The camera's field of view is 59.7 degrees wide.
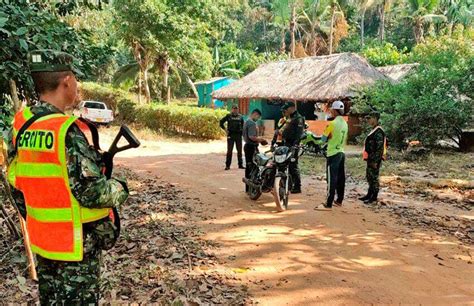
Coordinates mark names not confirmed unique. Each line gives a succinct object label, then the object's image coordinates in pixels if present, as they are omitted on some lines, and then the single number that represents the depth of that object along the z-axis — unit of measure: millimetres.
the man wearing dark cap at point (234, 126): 10945
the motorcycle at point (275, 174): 7102
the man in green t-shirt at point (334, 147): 7082
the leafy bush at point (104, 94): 28094
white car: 22719
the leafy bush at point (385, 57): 29969
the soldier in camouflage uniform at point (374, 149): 7797
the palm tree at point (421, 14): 35188
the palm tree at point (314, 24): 35656
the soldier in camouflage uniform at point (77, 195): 2150
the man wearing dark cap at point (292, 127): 7684
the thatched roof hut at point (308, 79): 19312
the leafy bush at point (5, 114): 3644
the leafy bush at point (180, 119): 20328
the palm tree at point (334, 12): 34234
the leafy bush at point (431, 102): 14578
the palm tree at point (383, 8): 36531
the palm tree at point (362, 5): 36072
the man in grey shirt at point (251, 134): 8384
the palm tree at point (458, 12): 35469
